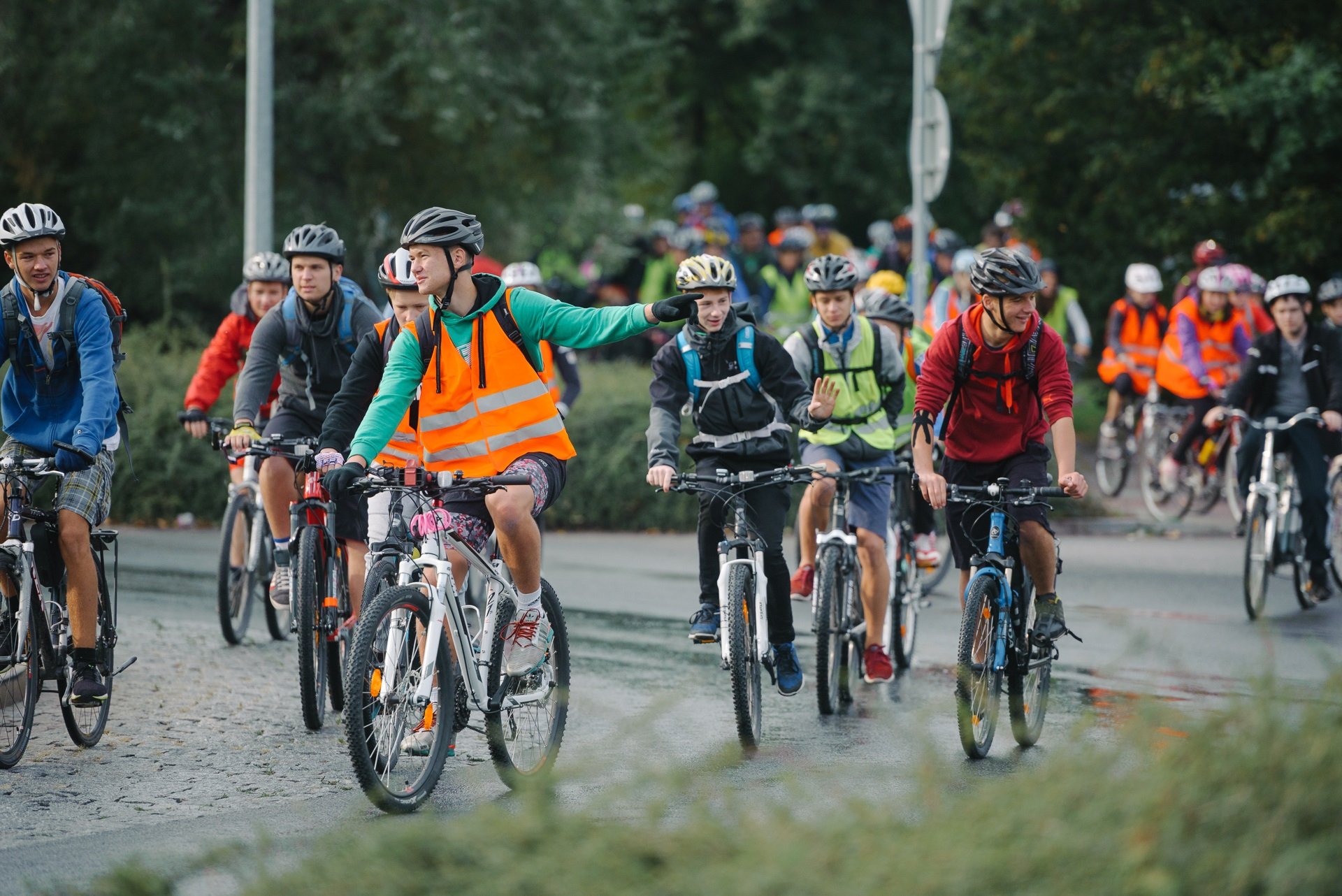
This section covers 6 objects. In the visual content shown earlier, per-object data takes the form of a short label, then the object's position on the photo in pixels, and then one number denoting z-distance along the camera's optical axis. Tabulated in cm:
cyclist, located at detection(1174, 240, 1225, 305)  3147
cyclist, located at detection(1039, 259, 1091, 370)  3547
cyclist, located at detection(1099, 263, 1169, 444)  3541
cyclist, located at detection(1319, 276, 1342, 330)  2472
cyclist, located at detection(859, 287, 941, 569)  2019
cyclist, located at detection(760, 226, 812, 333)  4072
